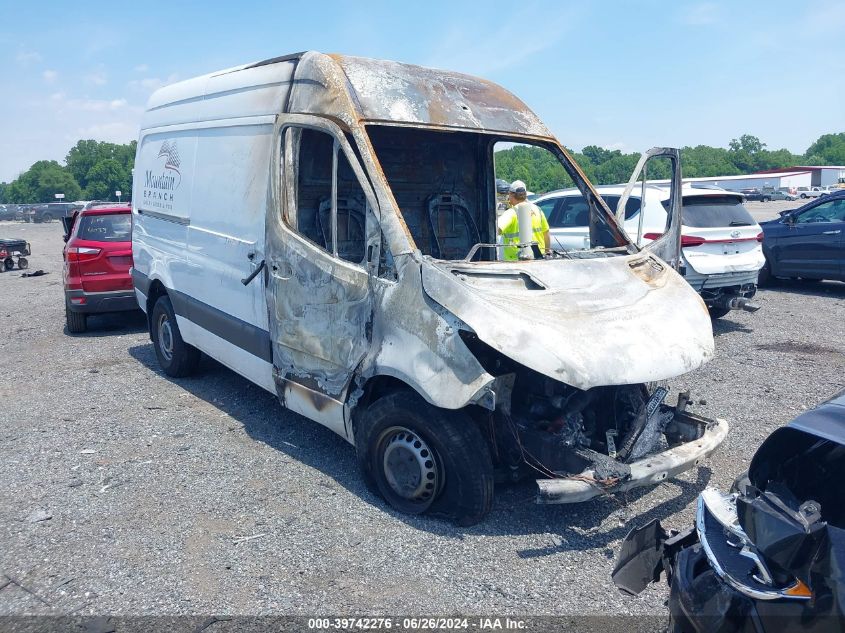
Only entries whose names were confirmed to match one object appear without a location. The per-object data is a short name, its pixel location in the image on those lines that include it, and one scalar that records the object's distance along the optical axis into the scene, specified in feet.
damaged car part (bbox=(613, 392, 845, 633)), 6.73
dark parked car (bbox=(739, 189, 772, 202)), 206.69
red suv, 30.27
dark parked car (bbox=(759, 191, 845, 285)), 38.52
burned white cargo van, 12.59
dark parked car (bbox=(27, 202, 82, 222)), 171.73
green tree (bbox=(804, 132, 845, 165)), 424.87
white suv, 28.84
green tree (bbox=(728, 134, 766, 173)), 401.49
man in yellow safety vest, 24.58
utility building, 323.78
